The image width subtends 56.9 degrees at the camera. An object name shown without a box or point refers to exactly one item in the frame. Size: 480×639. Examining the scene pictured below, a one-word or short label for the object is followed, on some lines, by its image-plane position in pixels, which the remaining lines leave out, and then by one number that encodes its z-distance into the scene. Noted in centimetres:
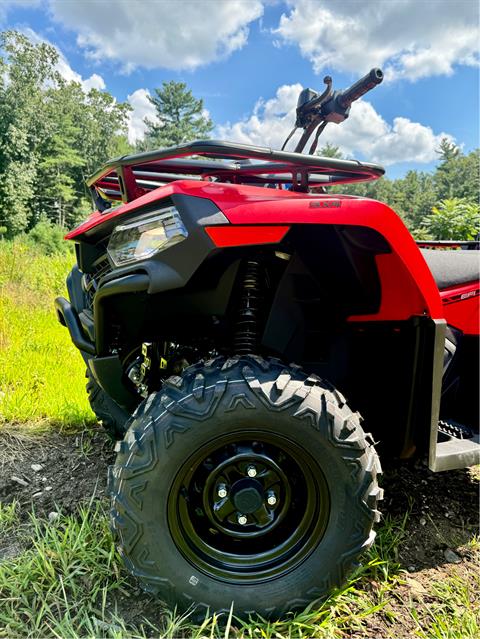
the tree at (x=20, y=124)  3334
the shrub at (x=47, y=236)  2924
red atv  139
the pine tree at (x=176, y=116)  5575
